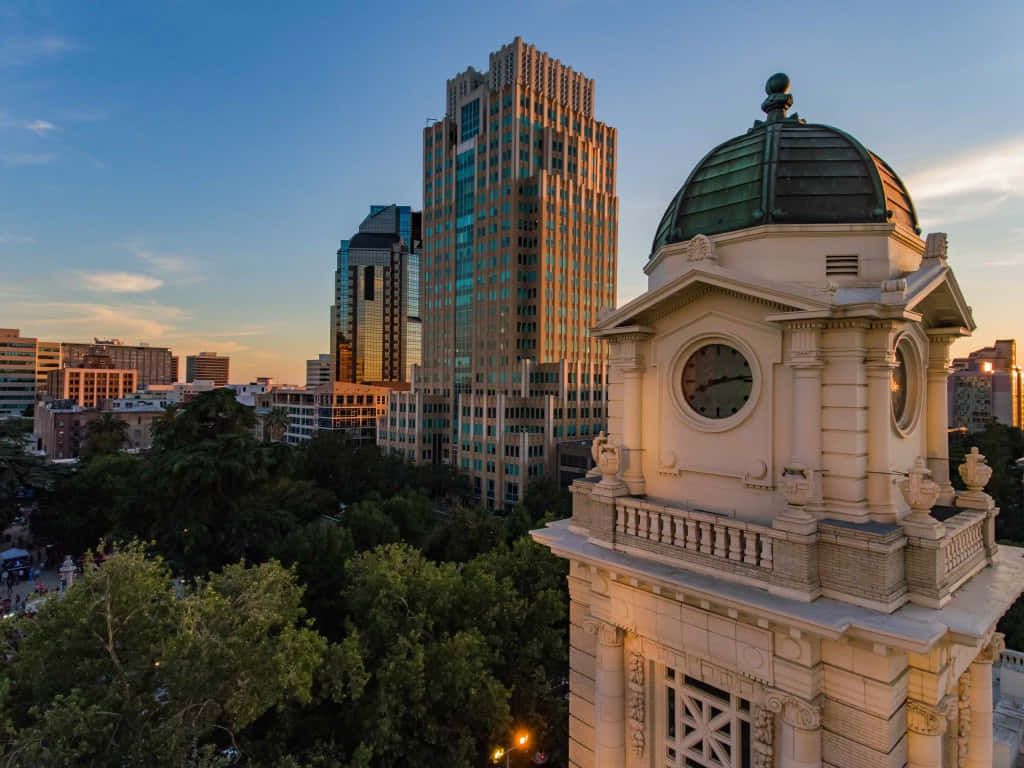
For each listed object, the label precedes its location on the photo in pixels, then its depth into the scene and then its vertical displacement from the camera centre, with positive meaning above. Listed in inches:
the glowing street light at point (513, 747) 817.9 -543.8
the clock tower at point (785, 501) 308.3 -75.9
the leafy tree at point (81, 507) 1984.5 -455.9
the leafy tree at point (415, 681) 747.4 -416.5
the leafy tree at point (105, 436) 3191.4 -328.0
